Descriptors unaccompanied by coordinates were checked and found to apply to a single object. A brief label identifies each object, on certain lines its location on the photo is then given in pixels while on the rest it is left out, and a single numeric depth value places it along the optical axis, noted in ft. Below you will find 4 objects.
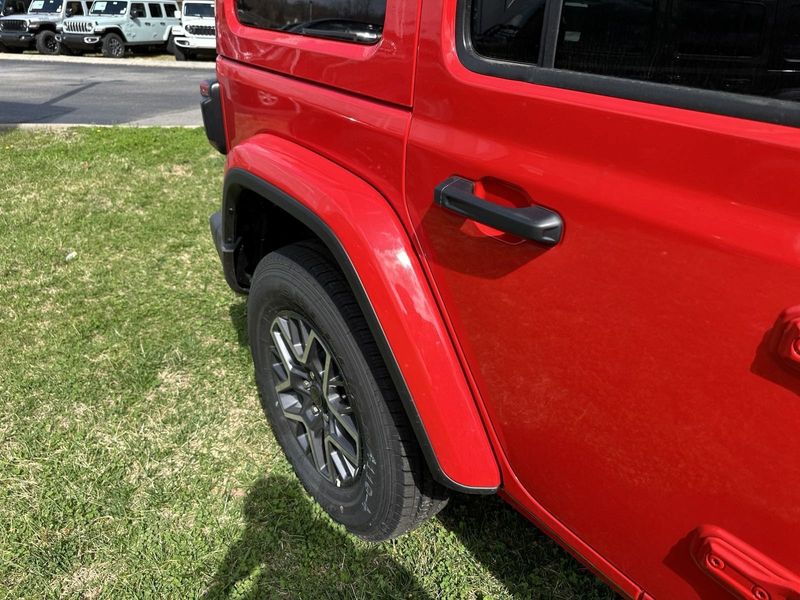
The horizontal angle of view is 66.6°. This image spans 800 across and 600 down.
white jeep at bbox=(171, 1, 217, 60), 61.62
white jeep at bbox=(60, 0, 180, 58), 63.41
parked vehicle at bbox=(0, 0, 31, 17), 72.79
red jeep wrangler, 3.09
